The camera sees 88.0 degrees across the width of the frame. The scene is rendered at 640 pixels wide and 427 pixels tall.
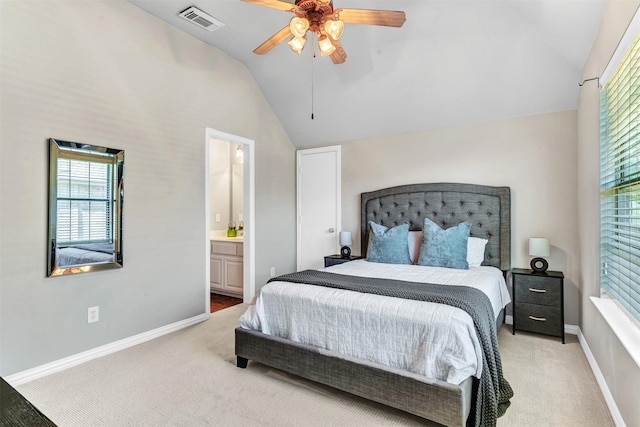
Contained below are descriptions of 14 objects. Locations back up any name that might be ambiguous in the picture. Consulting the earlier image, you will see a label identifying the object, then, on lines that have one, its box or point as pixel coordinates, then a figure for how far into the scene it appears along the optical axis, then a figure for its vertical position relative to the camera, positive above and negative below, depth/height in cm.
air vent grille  309 +190
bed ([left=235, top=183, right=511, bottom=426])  180 -90
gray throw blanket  182 -58
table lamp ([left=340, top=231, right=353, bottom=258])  438 -35
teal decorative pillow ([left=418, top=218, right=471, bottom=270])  329 -32
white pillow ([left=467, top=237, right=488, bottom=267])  348 -37
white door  480 +17
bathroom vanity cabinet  464 -76
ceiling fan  205 +126
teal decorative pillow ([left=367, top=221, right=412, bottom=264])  361 -34
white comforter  182 -70
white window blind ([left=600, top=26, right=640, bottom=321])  176 +23
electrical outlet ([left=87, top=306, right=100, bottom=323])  278 -84
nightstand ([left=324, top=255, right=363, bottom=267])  426 -57
